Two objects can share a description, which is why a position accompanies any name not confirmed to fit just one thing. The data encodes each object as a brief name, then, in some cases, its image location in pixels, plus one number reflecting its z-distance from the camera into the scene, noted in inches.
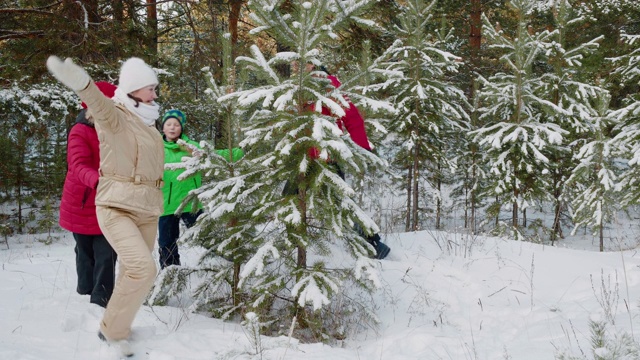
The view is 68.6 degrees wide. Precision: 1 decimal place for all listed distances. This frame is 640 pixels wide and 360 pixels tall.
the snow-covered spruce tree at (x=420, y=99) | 452.4
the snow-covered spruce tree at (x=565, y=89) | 461.4
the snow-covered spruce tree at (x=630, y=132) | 371.6
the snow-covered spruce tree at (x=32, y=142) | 328.8
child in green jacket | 219.6
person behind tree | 181.8
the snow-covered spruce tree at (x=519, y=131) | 423.5
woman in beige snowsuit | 128.6
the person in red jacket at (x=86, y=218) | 157.6
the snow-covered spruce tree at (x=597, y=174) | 457.4
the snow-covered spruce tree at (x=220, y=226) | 173.2
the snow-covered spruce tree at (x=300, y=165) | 154.6
